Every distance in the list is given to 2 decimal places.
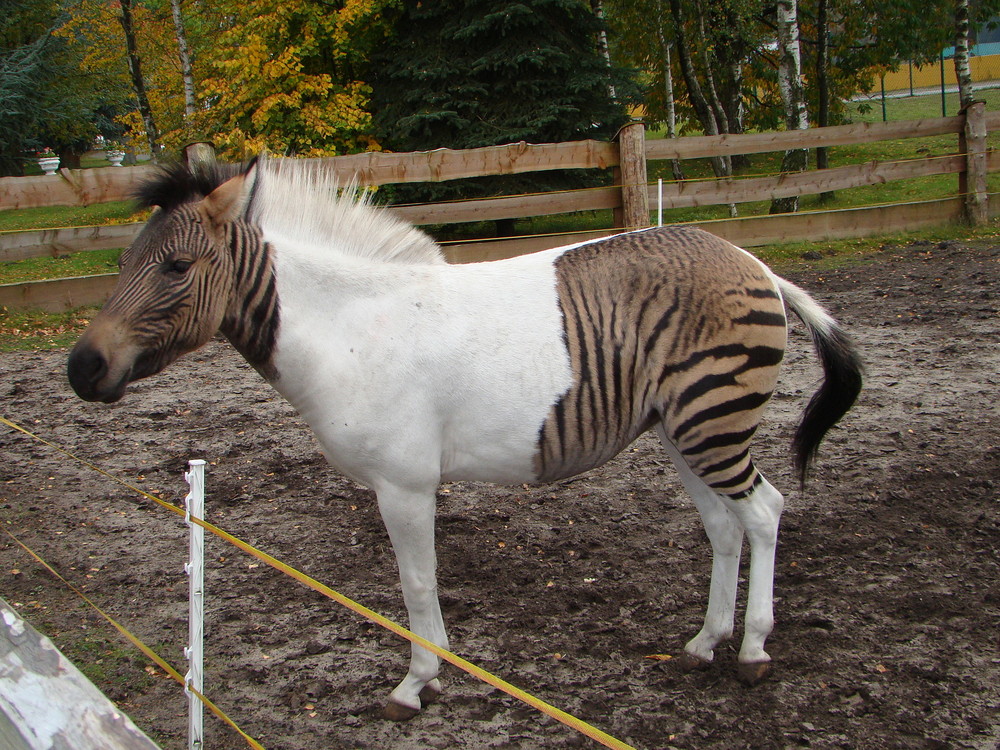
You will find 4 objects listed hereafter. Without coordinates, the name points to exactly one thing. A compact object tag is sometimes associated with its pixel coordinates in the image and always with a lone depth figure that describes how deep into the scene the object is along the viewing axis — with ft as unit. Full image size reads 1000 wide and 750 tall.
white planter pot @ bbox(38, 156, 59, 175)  109.09
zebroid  9.23
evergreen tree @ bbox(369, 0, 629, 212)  40.96
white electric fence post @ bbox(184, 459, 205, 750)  8.15
